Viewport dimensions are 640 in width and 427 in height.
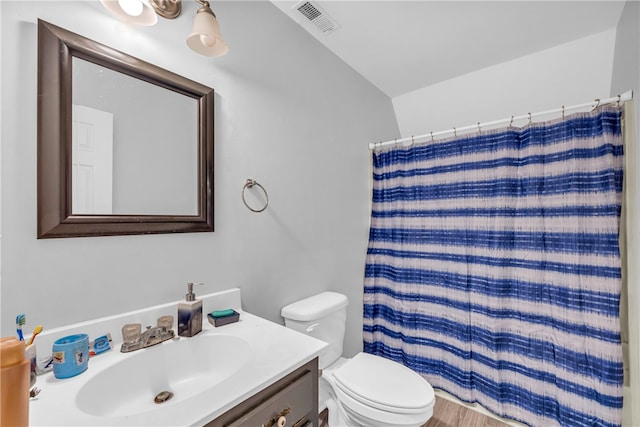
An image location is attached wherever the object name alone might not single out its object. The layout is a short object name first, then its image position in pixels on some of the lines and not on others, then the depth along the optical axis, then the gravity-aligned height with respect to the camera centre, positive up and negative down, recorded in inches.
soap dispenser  39.0 -14.3
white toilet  49.3 -32.9
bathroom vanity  24.2 -17.1
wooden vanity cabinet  27.0 -20.1
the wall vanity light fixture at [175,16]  35.2 +26.6
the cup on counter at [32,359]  27.9 -14.2
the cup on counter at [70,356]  28.8 -14.6
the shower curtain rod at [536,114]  54.0 +22.4
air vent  58.3 +43.8
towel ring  52.2 +5.4
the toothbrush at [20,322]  28.0 -10.7
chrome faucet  34.9 -15.7
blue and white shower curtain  56.5 -13.0
